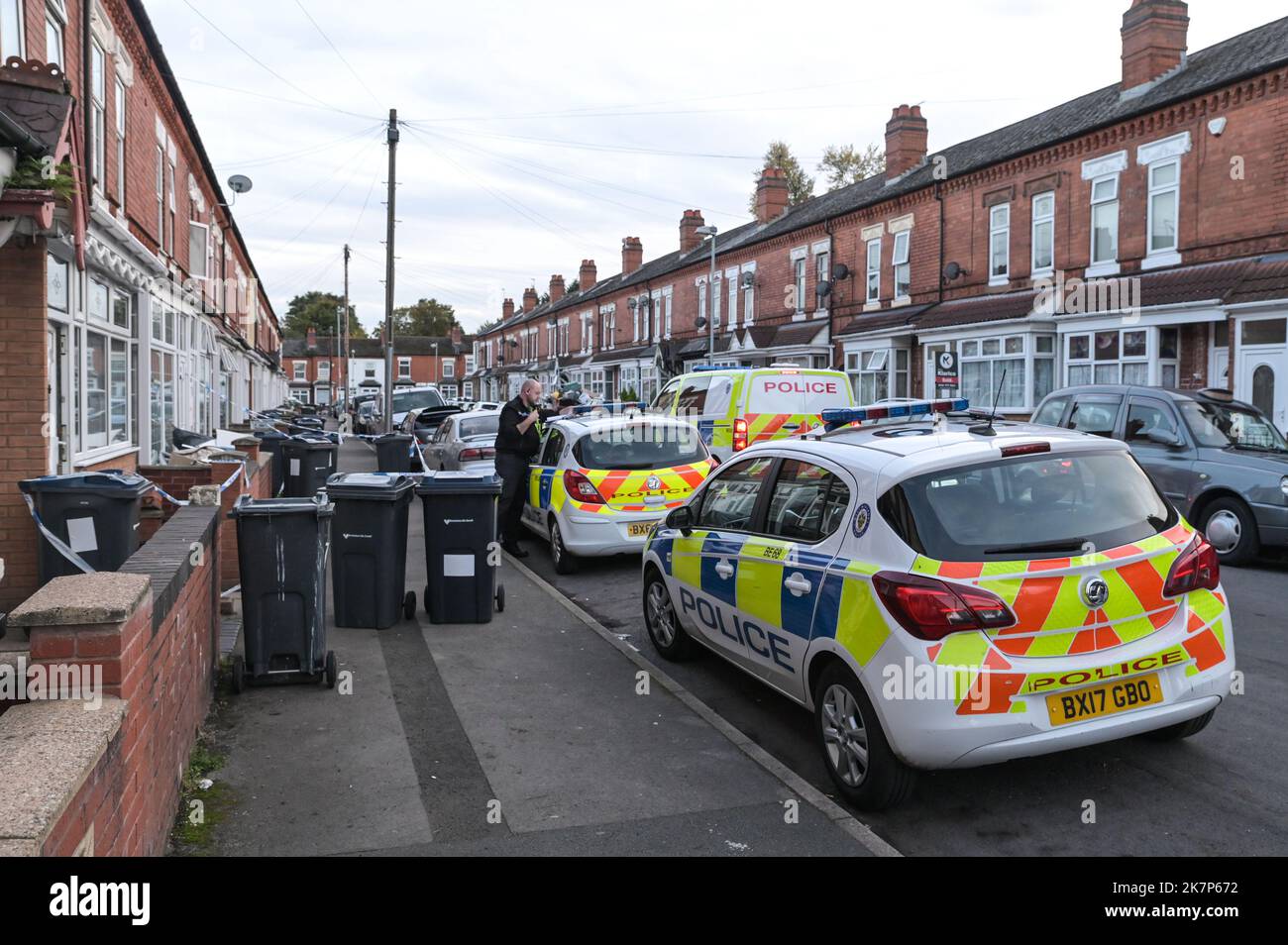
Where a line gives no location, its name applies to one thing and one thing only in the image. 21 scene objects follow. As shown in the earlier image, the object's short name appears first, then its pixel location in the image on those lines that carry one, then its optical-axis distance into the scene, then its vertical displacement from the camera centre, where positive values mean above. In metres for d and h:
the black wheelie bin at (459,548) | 8.01 -0.94
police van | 15.15 +0.43
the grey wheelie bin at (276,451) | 15.51 -0.36
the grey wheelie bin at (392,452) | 19.31 -0.45
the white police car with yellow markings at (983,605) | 4.09 -0.73
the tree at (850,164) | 59.38 +15.68
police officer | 11.33 -0.26
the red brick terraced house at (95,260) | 6.34 +1.42
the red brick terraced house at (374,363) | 104.44 +6.82
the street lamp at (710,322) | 33.44 +3.68
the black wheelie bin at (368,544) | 7.52 -0.87
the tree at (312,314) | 126.06 +14.29
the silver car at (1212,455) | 10.10 -0.20
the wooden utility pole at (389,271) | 26.55 +4.12
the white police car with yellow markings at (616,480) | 10.03 -0.49
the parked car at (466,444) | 14.48 -0.23
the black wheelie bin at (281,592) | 6.18 -1.00
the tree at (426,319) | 122.62 +13.16
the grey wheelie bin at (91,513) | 6.66 -0.58
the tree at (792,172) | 62.86 +16.17
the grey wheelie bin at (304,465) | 15.42 -0.57
